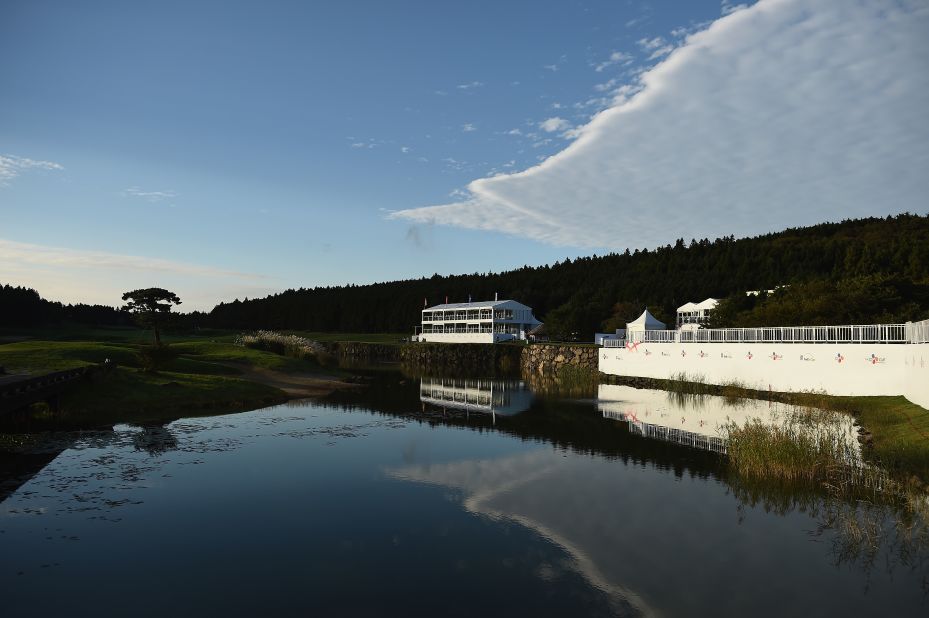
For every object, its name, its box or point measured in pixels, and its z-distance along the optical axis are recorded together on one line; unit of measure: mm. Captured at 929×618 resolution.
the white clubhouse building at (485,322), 97000
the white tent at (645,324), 53844
